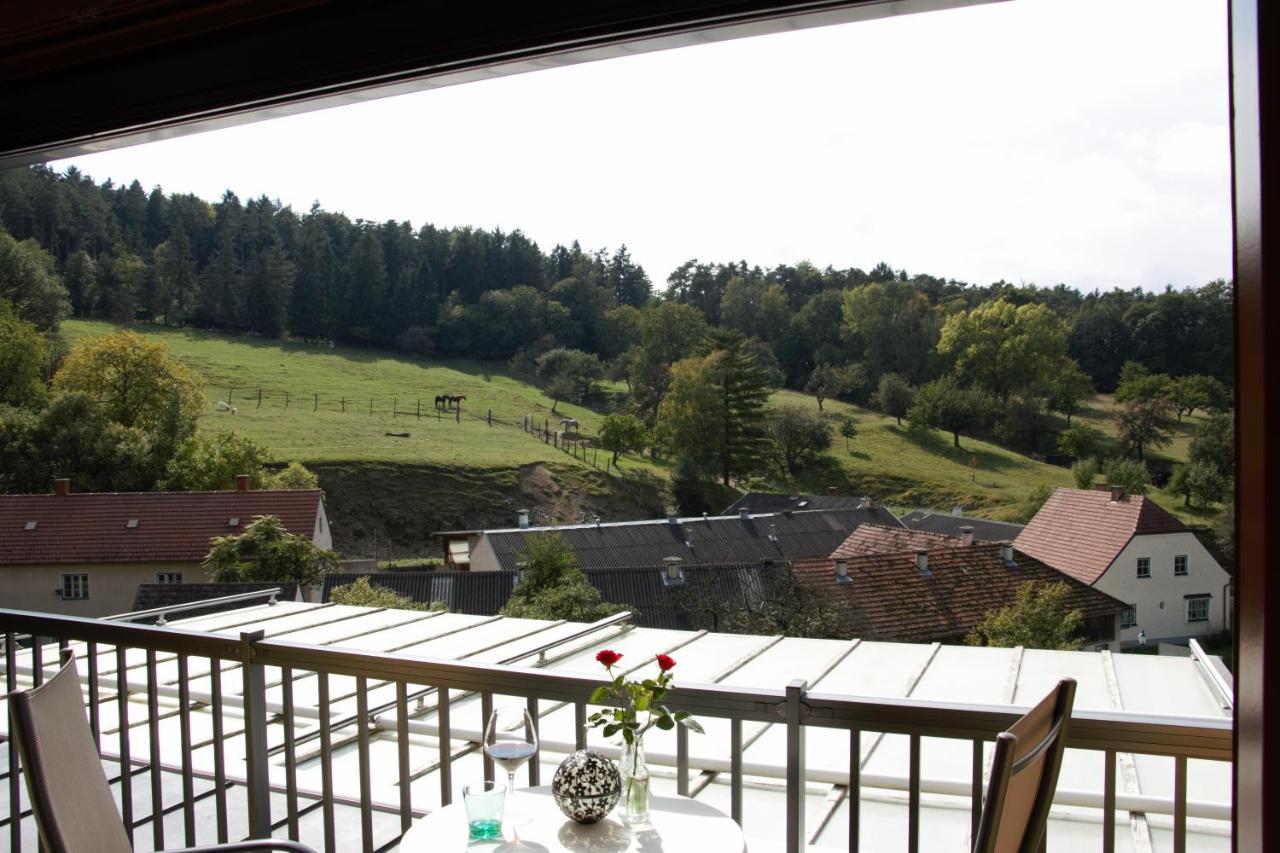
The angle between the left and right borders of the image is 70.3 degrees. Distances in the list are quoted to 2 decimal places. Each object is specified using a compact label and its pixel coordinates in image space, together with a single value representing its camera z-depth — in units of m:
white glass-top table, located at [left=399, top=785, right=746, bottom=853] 1.33
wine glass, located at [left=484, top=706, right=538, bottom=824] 1.40
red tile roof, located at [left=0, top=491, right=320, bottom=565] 20.44
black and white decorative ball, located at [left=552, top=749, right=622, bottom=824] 1.35
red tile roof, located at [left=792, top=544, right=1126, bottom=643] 18.25
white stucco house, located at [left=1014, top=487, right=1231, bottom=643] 18.86
